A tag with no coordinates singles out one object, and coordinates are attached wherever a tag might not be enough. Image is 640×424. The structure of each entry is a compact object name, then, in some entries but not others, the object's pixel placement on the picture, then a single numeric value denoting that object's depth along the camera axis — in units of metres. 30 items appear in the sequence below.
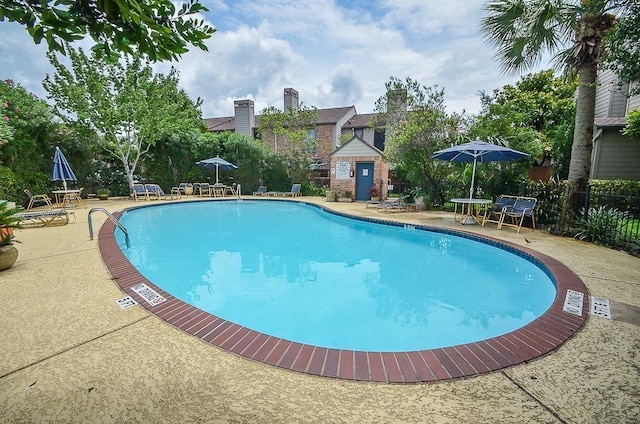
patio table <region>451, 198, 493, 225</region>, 8.34
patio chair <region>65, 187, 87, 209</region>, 12.63
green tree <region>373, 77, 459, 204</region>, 11.20
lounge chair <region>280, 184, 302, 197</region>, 17.67
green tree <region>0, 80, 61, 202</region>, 11.00
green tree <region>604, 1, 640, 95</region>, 4.60
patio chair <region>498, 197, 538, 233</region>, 8.02
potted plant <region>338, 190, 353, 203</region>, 15.94
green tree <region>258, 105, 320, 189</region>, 18.42
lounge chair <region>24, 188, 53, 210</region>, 11.05
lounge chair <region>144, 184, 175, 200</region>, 15.70
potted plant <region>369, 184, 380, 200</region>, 15.62
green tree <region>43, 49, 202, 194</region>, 13.38
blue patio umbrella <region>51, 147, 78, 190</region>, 11.07
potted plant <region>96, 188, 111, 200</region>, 15.20
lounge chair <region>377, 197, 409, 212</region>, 11.93
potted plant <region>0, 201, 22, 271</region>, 4.28
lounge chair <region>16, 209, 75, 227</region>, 8.04
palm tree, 6.66
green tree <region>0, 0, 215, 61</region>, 1.39
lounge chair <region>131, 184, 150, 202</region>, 15.18
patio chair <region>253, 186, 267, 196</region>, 18.41
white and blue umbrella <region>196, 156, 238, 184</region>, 16.33
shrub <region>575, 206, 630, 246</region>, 6.33
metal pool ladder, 6.16
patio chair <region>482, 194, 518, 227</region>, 8.68
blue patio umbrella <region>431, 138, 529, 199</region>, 8.10
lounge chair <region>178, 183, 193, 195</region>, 17.92
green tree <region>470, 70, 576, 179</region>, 9.98
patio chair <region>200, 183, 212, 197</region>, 17.74
